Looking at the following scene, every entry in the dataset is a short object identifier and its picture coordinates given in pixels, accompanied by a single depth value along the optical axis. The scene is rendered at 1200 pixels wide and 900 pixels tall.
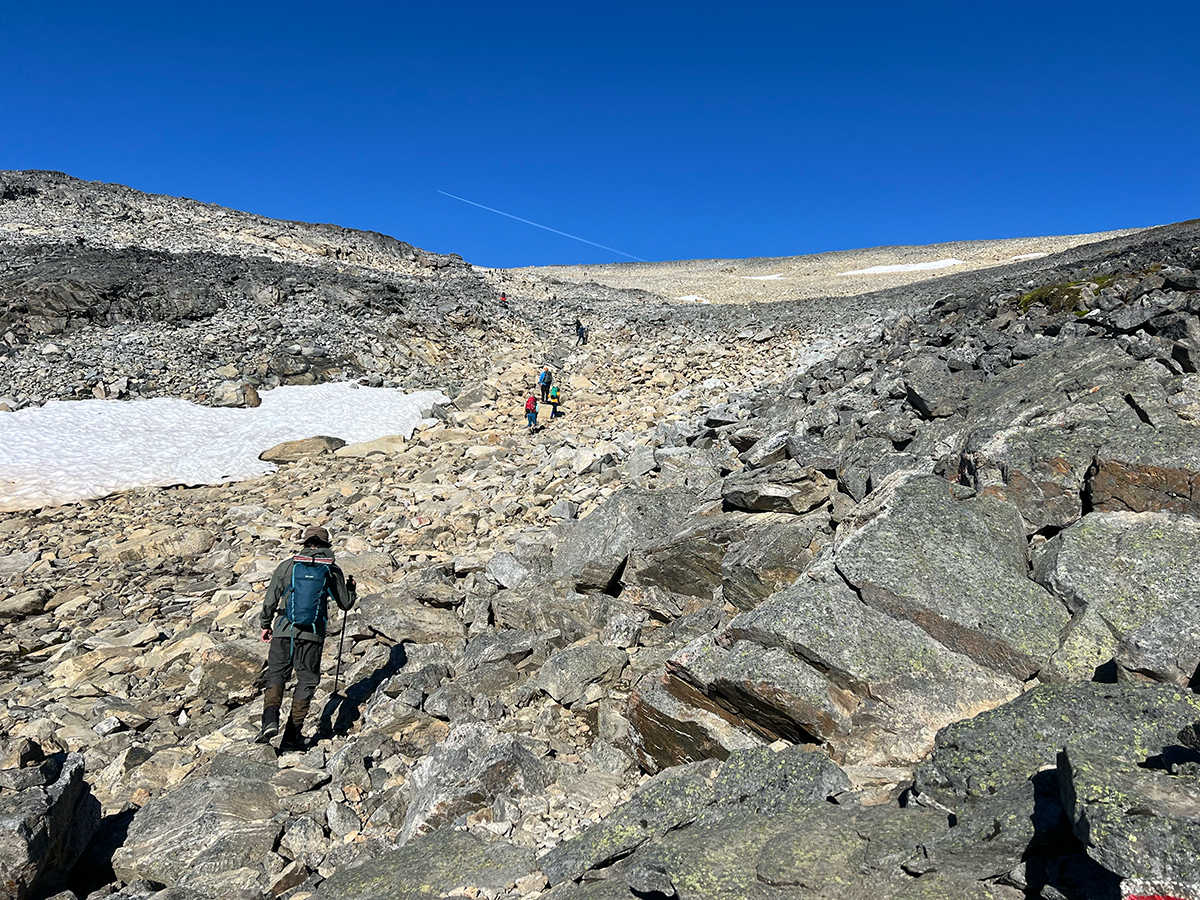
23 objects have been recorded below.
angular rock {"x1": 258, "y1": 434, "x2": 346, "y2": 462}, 18.45
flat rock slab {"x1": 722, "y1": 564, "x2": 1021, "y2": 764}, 5.19
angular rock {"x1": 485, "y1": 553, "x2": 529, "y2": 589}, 9.55
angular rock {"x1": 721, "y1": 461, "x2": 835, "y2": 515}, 8.52
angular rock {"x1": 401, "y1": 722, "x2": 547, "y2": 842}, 5.32
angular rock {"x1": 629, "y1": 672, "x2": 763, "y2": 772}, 5.57
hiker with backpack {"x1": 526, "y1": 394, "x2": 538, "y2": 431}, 18.23
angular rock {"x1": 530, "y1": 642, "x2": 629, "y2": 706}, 6.92
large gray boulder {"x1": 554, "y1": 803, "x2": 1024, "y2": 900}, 3.47
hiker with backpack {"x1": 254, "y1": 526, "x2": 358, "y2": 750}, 7.19
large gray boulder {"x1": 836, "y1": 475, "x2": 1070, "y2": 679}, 5.53
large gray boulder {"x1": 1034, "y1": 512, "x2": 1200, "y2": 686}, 4.96
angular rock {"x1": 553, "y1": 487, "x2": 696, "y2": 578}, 9.09
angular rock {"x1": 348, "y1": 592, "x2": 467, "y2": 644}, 8.88
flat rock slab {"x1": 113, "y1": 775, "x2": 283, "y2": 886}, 5.27
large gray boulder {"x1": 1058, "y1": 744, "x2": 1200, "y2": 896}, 2.75
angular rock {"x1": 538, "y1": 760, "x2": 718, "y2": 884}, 4.36
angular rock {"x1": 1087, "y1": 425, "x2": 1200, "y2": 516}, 6.09
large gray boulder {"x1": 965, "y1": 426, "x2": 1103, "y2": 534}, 6.64
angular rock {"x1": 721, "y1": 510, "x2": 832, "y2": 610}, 7.19
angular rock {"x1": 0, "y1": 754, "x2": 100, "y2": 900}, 4.80
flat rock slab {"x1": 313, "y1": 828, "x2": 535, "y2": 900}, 4.59
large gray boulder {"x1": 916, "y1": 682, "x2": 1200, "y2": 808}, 3.95
